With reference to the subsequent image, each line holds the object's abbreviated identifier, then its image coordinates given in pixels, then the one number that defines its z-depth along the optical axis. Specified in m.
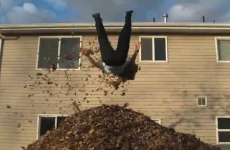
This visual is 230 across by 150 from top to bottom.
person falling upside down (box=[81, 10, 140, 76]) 6.54
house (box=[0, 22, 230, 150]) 10.96
